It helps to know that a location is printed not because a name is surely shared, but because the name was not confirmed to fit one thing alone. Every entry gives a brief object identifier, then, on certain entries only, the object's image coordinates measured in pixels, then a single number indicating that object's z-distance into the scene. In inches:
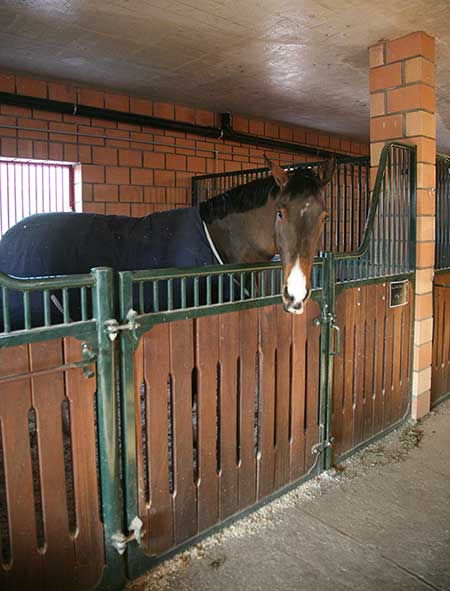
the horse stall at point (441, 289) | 127.9
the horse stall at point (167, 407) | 51.6
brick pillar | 114.0
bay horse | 89.0
